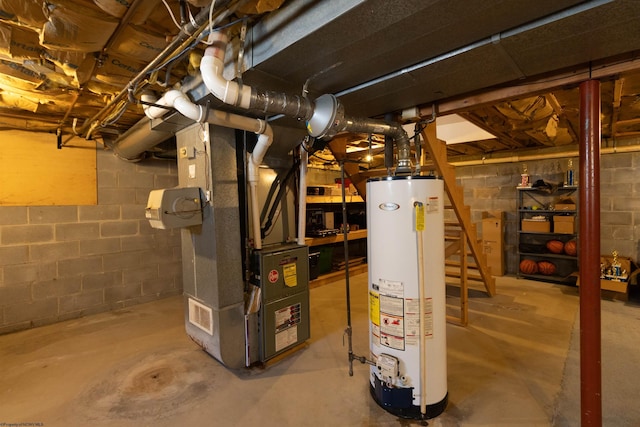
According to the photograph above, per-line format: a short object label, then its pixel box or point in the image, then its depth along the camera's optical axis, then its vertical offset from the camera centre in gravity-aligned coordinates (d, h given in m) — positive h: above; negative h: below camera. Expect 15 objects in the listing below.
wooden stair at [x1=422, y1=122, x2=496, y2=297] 2.48 -0.04
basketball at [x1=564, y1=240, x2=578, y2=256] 4.32 -0.74
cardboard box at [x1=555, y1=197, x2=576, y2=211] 4.38 -0.10
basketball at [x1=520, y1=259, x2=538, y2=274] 4.72 -1.08
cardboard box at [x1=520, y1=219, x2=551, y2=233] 4.60 -0.43
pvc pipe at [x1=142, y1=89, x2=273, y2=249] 1.79 +0.56
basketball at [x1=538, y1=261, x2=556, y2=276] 4.61 -1.08
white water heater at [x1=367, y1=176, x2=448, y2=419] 1.68 -0.53
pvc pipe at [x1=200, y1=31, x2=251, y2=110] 1.36 +0.62
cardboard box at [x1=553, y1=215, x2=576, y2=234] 4.39 -0.39
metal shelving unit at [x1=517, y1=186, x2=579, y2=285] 4.50 -0.59
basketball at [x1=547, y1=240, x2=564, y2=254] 4.49 -0.73
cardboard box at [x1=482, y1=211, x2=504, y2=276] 5.01 -0.70
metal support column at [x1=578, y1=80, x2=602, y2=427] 1.47 -0.28
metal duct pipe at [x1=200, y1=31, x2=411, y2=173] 1.38 +0.54
